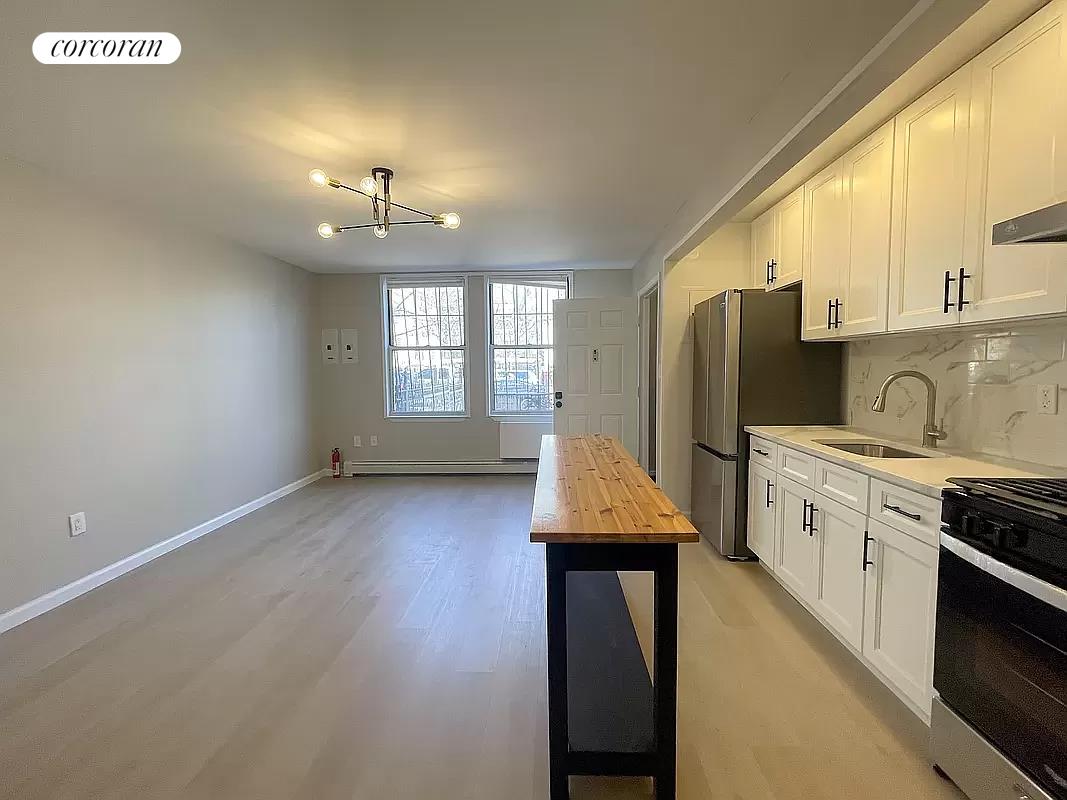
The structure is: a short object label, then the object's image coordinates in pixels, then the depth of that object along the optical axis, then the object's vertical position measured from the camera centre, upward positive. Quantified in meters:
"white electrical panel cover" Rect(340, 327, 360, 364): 6.58 +0.26
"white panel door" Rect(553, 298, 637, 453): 5.95 +0.03
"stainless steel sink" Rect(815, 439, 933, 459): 2.71 -0.41
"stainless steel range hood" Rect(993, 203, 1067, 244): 1.36 +0.35
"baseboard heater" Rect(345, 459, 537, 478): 6.63 -1.17
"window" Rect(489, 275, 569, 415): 6.59 +0.30
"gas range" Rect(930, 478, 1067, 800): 1.31 -0.71
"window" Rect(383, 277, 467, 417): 6.62 +0.21
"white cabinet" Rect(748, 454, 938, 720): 1.87 -0.86
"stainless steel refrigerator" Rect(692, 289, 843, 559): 3.50 -0.08
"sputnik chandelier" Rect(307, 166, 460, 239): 2.83 +0.94
